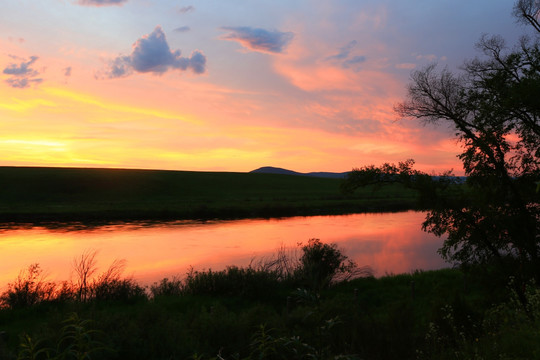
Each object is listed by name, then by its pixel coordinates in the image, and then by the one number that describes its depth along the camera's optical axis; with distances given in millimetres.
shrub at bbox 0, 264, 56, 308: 15848
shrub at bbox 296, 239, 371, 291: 20656
